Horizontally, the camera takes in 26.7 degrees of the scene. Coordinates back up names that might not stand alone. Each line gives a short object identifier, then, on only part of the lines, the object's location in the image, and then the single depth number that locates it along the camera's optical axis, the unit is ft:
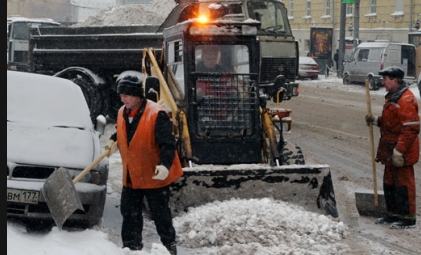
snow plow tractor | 32.94
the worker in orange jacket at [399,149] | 29.04
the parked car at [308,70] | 135.95
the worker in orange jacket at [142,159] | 22.88
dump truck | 56.80
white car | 24.64
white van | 110.83
